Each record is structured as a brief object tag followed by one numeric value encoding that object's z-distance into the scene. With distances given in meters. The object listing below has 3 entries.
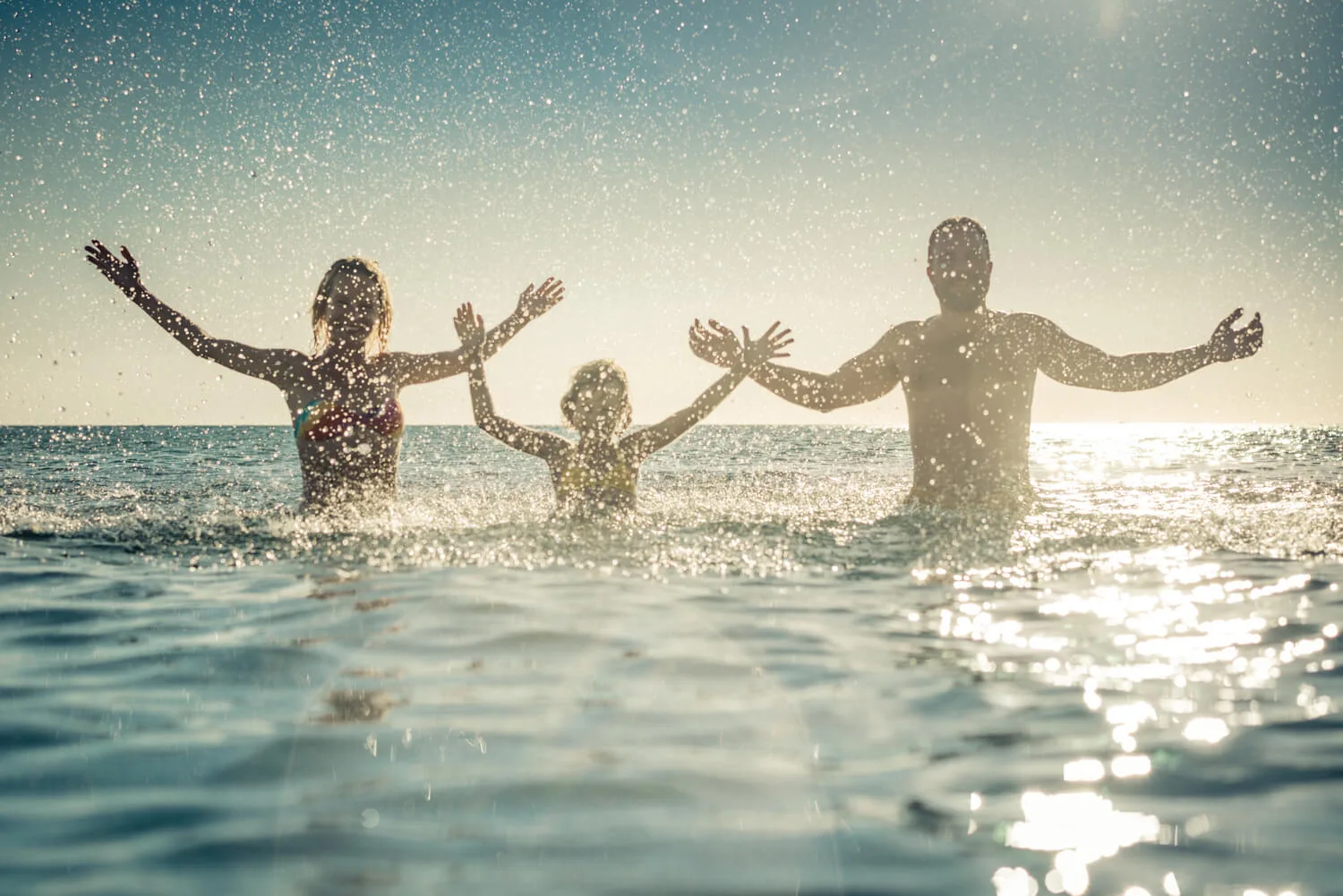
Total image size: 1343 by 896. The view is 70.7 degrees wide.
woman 7.35
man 7.25
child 7.50
